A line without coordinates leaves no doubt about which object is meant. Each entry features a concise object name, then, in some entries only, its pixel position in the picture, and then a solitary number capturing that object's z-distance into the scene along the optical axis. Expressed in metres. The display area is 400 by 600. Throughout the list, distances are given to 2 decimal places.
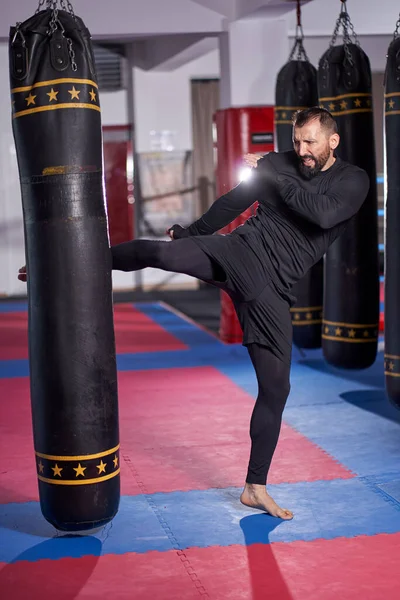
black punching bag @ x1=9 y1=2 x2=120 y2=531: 3.06
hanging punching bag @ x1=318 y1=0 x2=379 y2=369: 5.28
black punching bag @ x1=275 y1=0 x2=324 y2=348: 6.25
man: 3.37
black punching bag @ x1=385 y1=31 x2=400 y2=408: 4.54
